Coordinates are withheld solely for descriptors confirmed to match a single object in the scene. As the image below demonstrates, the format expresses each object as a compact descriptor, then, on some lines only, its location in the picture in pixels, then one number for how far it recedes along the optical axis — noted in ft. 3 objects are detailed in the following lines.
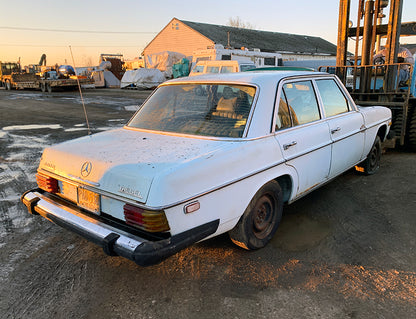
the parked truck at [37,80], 86.17
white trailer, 63.26
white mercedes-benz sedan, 7.51
